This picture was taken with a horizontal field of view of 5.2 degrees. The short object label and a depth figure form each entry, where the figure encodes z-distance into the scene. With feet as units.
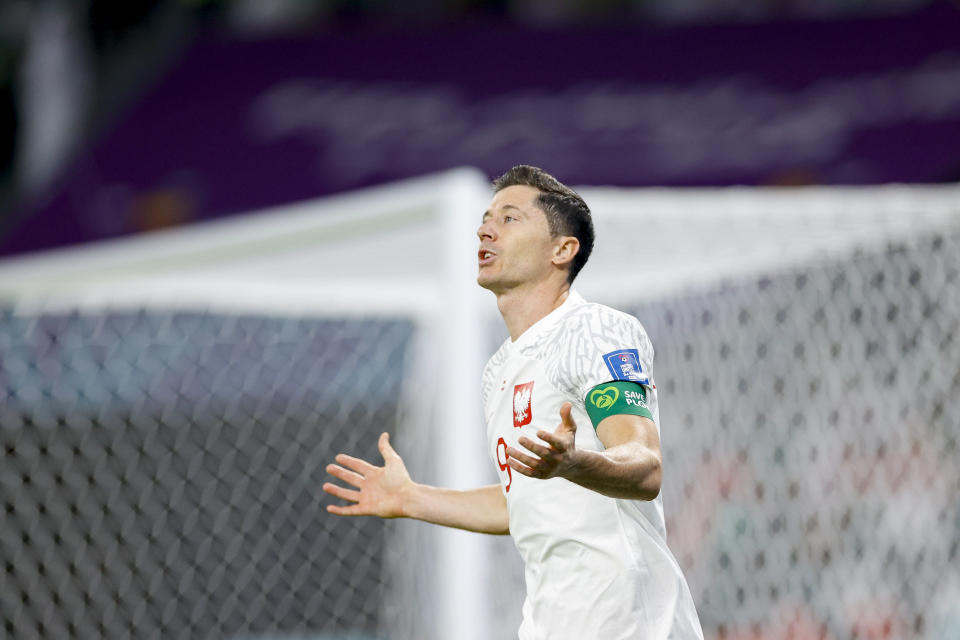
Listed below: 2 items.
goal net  87.91
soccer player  68.28
